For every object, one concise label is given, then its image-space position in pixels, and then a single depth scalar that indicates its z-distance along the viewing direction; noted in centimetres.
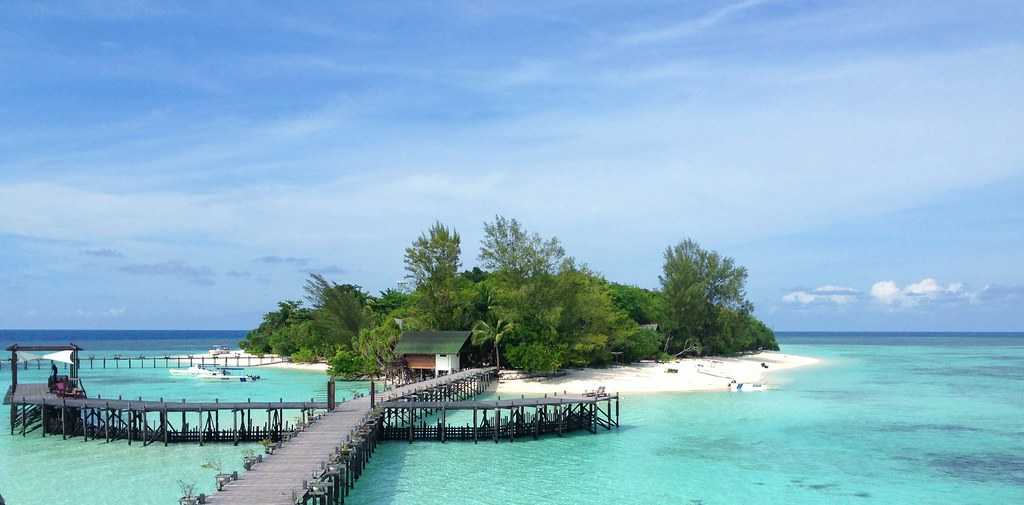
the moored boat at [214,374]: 7411
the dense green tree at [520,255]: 6344
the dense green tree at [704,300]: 9162
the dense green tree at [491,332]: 6348
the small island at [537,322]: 6256
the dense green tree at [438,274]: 6806
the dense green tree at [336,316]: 8150
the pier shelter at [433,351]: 6091
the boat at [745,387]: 6134
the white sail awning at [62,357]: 4586
